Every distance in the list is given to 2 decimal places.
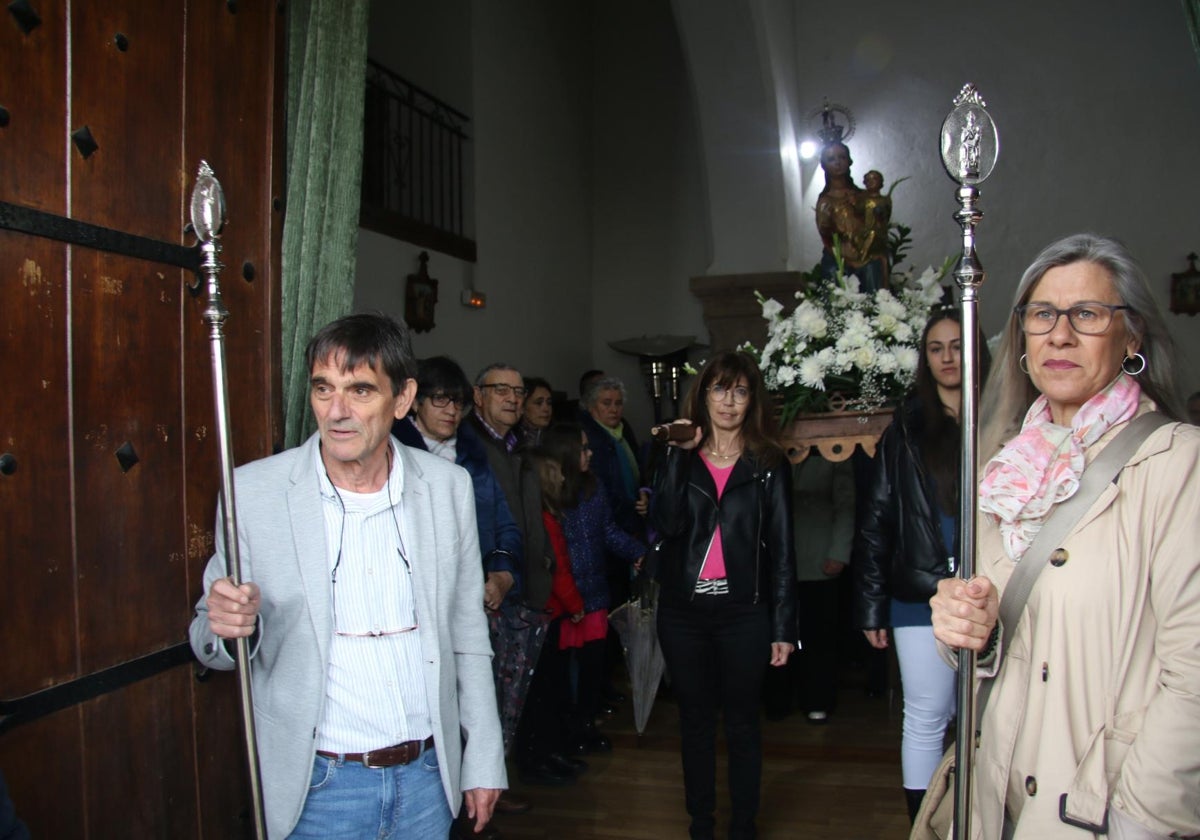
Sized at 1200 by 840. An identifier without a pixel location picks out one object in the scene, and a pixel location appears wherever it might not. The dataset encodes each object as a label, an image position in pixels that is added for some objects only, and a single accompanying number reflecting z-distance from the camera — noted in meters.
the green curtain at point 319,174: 2.44
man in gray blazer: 1.82
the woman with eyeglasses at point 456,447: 3.41
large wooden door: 1.71
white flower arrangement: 3.47
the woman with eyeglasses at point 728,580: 3.15
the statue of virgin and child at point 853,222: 4.12
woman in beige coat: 1.45
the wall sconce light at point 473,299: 6.83
